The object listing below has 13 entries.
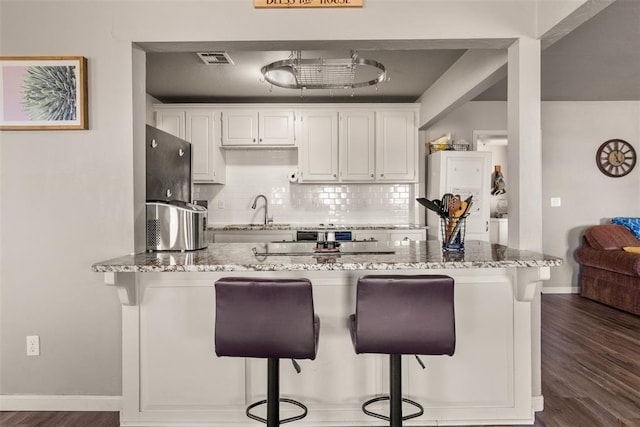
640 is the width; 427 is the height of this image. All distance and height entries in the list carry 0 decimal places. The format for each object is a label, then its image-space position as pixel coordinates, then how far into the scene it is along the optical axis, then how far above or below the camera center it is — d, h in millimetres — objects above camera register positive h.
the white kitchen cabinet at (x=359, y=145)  4906 +793
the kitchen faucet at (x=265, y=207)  5242 +55
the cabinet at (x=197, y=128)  4875 +996
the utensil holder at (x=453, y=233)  2265 -125
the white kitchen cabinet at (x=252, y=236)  4648 -283
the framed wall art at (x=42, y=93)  2336 +680
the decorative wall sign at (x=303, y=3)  2328 +1186
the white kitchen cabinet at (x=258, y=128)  4891 +998
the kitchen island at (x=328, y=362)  2230 -836
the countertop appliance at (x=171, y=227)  2402 -96
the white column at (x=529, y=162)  2330 +280
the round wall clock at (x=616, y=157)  5559 +726
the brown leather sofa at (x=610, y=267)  4477 -665
